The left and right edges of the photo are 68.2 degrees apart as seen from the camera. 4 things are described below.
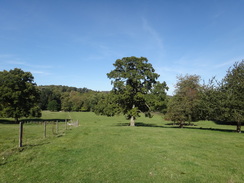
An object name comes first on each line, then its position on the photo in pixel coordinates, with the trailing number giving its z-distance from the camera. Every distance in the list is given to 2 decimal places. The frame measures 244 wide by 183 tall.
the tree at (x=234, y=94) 22.94
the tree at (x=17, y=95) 40.62
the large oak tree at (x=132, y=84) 30.31
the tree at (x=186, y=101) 31.35
